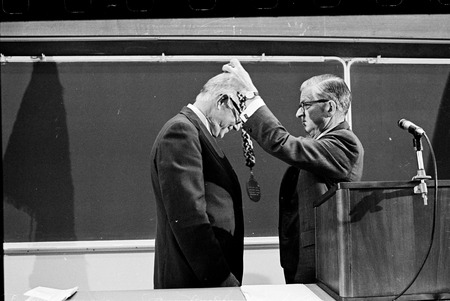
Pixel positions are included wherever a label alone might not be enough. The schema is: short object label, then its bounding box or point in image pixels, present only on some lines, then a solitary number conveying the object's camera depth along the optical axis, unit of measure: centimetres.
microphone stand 170
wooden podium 172
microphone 173
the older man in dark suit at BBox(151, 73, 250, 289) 227
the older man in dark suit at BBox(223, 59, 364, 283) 231
